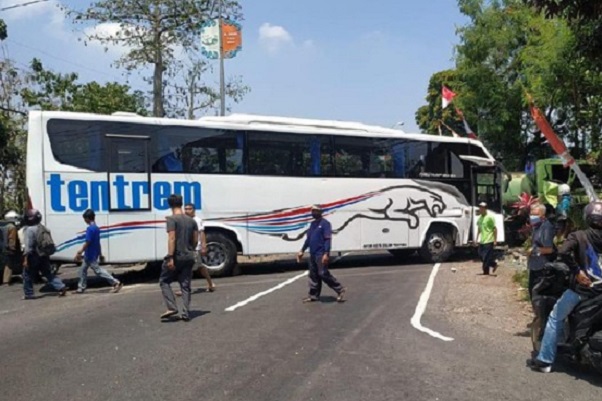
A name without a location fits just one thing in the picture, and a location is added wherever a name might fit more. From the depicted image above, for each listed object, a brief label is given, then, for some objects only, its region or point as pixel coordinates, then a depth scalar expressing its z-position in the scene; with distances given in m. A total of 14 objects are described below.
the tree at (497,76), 26.27
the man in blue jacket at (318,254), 10.17
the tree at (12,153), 28.39
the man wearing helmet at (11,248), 13.44
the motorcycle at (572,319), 5.73
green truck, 18.39
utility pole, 24.23
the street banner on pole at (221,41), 24.30
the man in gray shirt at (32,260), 11.45
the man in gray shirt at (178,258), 8.77
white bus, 13.07
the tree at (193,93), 31.17
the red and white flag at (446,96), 25.05
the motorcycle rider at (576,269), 5.86
